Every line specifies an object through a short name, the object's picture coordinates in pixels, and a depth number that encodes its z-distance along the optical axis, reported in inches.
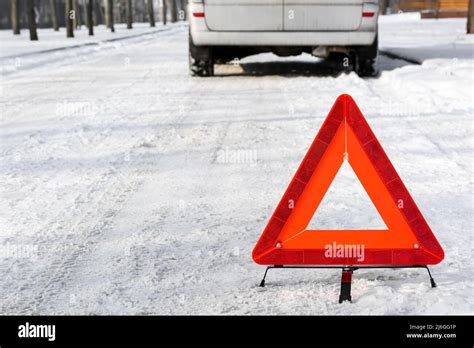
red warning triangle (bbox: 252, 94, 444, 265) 123.6
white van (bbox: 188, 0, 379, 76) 452.4
